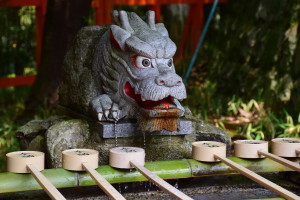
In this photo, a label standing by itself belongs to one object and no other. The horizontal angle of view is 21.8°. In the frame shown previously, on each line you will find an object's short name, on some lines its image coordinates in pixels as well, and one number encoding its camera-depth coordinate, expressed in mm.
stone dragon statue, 4086
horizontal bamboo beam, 3433
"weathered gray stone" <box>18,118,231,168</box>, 4393
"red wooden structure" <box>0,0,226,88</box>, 8531
